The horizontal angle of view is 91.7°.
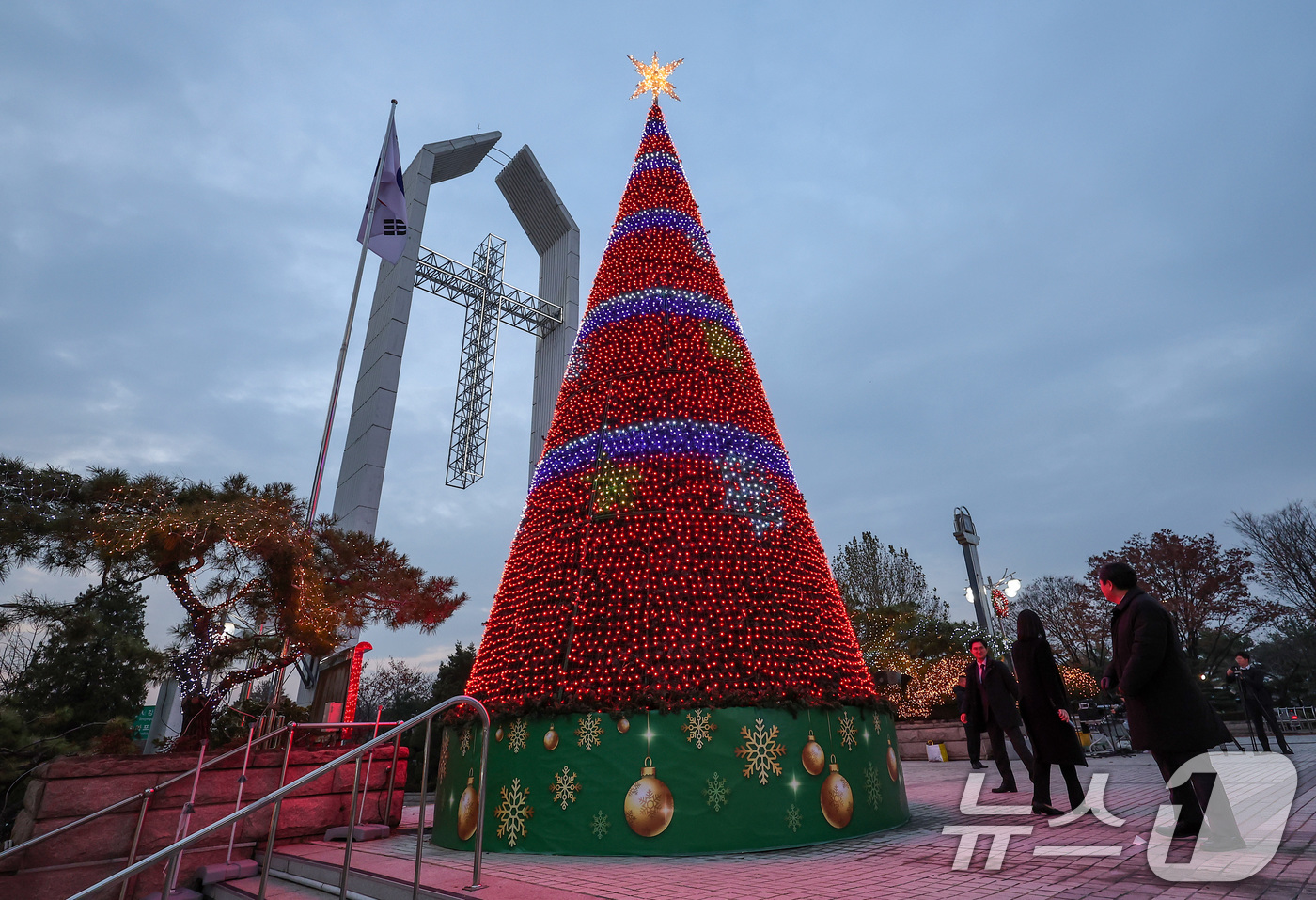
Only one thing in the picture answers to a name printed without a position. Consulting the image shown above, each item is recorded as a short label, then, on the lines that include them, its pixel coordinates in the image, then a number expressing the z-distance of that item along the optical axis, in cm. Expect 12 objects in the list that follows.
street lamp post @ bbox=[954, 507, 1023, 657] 1628
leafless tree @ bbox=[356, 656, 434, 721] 3659
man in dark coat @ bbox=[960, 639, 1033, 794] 677
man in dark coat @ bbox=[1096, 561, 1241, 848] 383
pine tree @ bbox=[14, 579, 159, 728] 1630
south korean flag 1517
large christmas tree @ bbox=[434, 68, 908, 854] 523
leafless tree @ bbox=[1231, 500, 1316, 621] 2269
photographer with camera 945
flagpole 1274
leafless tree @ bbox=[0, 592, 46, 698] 1666
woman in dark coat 529
